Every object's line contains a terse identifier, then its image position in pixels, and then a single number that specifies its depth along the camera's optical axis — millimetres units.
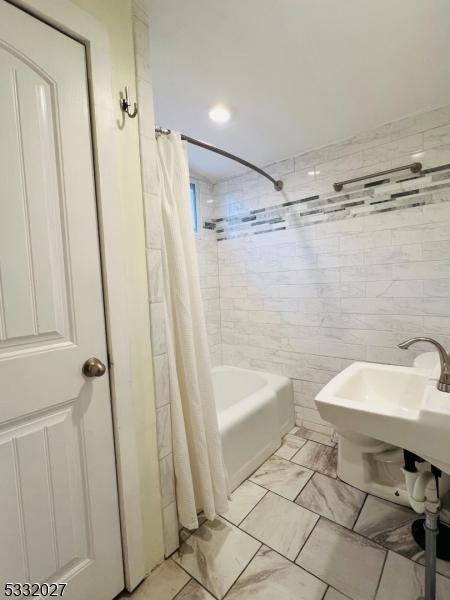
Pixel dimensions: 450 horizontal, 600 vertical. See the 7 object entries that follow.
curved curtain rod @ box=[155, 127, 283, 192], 1219
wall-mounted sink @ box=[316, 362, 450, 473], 771
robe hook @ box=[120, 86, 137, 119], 1005
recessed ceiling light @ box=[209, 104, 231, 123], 1584
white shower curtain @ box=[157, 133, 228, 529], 1209
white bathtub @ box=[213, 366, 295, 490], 1668
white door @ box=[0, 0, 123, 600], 784
